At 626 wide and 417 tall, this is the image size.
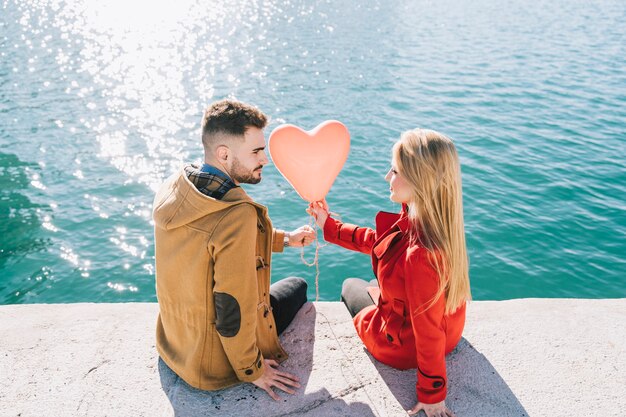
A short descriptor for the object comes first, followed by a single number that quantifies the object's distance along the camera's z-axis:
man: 3.07
